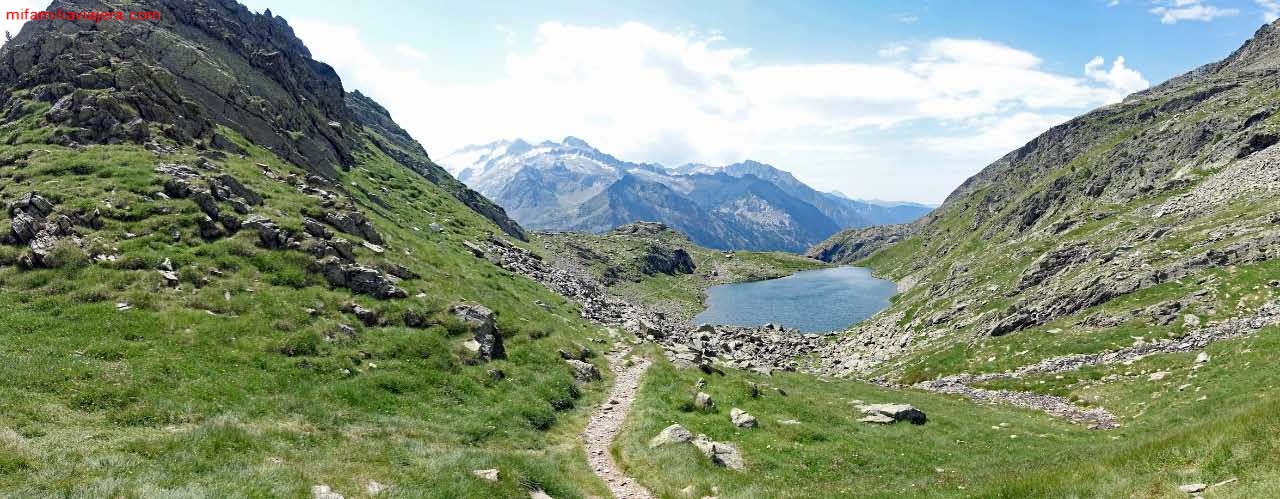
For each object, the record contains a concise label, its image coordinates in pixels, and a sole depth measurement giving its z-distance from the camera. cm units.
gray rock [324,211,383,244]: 5241
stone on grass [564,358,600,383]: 4012
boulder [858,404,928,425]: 3284
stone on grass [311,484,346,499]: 1628
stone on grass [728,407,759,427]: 3053
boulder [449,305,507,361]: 3750
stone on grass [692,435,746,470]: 2538
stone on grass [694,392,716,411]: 3331
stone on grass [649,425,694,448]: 2708
